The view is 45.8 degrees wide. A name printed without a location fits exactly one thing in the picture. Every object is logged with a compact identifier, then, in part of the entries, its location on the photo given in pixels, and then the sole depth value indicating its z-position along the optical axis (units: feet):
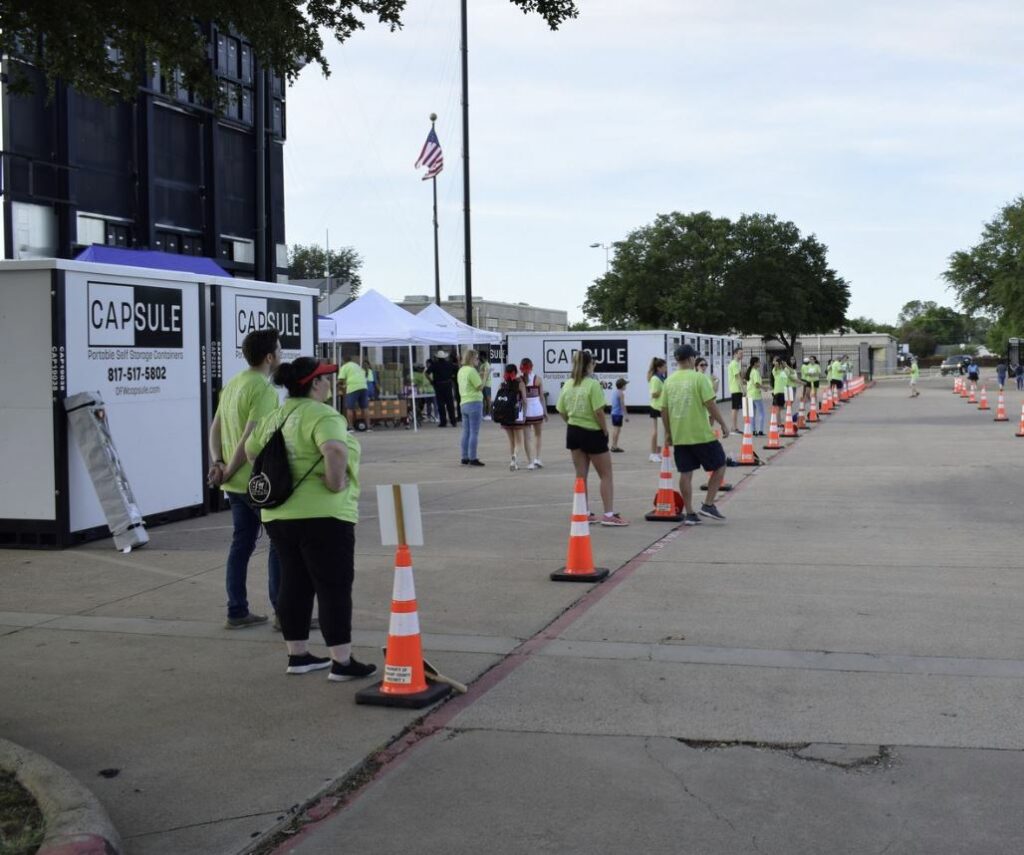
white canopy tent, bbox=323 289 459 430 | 93.04
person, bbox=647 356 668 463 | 58.23
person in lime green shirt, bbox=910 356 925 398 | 168.86
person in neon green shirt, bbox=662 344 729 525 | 39.55
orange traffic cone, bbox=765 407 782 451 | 73.15
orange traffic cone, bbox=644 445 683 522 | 40.83
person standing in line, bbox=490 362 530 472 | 58.08
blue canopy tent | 50.55
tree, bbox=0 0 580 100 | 26.00
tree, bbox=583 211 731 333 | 230.07
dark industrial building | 65.41
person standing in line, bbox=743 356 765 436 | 75.20
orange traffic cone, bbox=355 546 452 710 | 19.45
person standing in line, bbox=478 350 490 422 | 105.60
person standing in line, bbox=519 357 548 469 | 60.54
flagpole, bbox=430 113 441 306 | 168.76
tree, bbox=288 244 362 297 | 309.63
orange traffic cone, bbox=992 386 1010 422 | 101.77
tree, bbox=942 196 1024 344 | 190.29
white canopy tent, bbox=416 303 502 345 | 104.92
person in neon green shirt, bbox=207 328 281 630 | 24.89
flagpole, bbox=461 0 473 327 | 118.11
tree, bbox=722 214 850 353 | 236.84
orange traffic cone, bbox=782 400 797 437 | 84.28
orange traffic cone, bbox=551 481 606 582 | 29.81
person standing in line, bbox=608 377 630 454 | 74.08
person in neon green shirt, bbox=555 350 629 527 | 38.24
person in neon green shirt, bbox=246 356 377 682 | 20.24
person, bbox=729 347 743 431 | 77.51
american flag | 119.65
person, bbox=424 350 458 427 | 98.63
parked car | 337.11
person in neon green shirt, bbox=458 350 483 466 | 60.59
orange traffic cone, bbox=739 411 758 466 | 61.61
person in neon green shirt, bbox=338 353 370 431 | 90.02
